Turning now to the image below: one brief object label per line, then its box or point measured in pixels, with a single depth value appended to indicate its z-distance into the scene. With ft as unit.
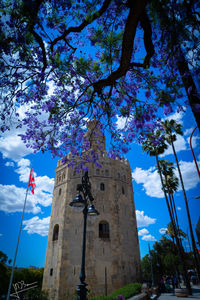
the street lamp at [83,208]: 18.94
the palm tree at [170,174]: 72.59
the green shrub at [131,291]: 33.99
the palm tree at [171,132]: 61.52
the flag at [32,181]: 64.87
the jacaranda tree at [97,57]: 13.30
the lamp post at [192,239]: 53.08
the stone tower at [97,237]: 58.59
